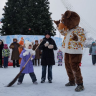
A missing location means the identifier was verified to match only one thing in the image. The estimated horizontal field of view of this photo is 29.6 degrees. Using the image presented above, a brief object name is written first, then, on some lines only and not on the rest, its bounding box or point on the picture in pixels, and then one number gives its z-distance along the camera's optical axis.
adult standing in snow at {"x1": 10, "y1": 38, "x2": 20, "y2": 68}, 11.05
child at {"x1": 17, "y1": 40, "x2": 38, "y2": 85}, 5.04
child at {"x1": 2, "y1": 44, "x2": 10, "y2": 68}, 10.69
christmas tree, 18.69
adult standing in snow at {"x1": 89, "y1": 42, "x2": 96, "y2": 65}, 12.59
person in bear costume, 4.09
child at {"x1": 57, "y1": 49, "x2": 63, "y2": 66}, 12.37
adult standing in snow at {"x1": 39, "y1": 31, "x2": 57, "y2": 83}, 5.29
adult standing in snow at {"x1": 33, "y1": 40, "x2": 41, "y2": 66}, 11.77
